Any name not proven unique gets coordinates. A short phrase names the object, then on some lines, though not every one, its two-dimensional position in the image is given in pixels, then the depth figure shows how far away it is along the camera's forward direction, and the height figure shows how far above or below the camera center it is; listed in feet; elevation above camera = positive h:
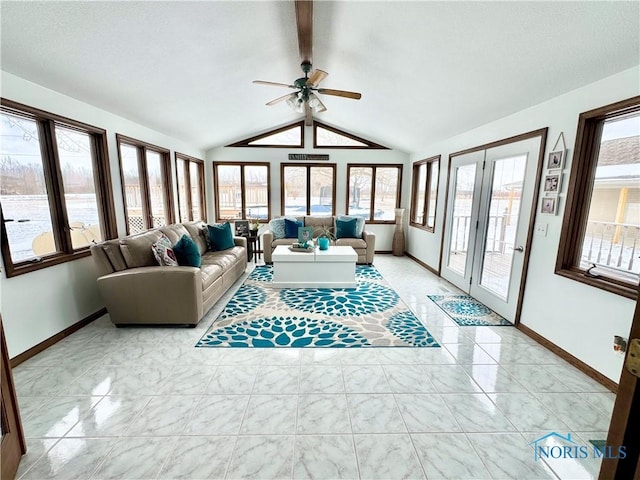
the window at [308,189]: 21.26 +0.66
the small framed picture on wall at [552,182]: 8.42 +0.60
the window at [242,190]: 21.26 +0.49
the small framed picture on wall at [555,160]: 8.34 +1.27
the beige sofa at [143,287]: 9.29 -3.00
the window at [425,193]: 17.37 +0.47
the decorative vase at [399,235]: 20.74 -2.60
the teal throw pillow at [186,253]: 10.62 -2.13
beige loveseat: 17.72 -2.85
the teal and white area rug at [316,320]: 8.95 -4.42
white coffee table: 13.58 -3.45
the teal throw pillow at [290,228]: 18.52 -1.98
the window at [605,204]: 6.78 -0.02
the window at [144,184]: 12.55 +0.54
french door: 9.89 -0.70
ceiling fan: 7.49 +4.11
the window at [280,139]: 20.84 +4.31
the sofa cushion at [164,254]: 10.20 -2.13
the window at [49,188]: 7.71 +0.17
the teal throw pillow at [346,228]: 18.75 -1.96
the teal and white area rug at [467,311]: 10.41 -4.38
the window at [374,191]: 21.33 +0.60
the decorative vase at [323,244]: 14.72 -2.37
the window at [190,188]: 17.39 +0.55
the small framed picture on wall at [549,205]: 8.54 -0.11
